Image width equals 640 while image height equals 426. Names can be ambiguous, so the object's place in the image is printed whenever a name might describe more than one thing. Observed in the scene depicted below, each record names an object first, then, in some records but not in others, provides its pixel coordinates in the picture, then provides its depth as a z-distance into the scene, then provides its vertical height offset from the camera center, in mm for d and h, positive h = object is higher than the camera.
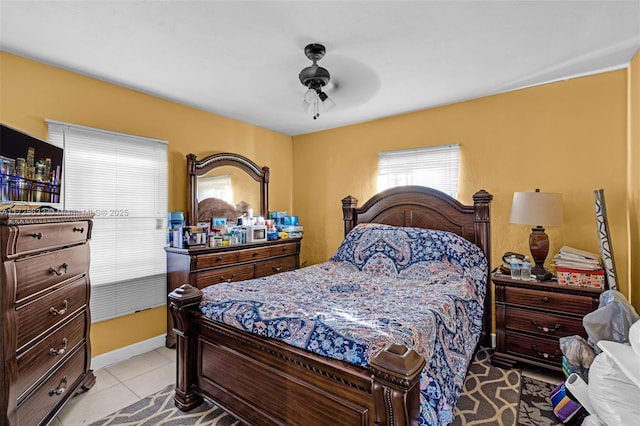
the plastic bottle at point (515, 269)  2631 -483
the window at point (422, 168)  3369 +518
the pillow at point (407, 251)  2857 -363
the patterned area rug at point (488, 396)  1981 -1307
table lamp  2498 -32
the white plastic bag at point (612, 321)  1773 -639
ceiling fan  2174 +1005
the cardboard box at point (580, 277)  2336 -501
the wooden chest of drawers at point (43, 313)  1492 -559
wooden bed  1210 -838
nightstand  2359 -845
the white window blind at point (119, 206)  2635 +81
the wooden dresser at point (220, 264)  3002 -532
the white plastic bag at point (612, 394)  1314 -808
